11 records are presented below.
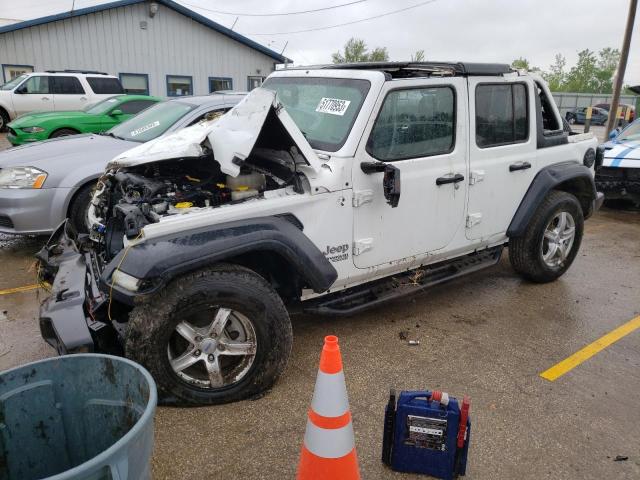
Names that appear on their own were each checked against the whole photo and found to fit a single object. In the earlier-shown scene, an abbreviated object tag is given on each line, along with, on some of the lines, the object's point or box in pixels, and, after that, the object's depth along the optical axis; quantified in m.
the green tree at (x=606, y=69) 72.38
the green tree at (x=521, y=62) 66.00
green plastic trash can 1.99
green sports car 10.06
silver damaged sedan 5.27
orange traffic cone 2.25
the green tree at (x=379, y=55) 53.81
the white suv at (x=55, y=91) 15.02
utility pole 14.39
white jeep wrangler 2.95
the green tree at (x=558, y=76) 75.94
